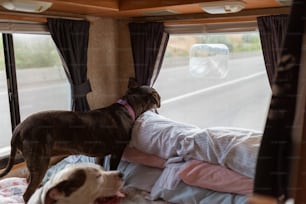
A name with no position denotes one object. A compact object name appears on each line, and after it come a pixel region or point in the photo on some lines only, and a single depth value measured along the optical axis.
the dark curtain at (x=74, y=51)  2.10
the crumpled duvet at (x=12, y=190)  1.64
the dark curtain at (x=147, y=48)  2.44
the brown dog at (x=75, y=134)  1.58
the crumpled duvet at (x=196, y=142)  1.57
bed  1.58
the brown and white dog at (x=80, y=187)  1.03
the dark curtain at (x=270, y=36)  1.88
